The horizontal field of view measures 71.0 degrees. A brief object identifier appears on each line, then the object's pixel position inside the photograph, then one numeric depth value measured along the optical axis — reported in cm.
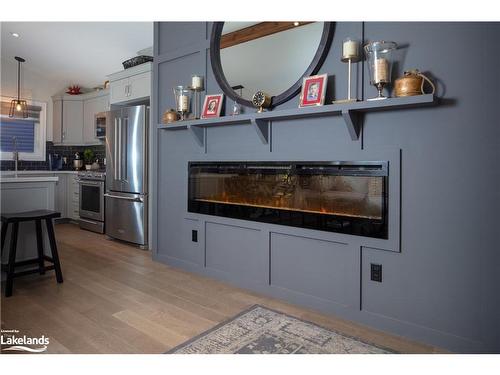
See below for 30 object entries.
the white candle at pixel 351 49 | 225
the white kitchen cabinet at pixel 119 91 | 472
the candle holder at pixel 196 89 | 323
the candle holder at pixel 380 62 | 210
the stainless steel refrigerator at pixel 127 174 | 432
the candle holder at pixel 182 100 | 332
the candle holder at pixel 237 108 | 297
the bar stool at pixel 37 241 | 276
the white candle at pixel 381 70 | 210
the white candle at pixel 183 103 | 332
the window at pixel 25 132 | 588
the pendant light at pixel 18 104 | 592
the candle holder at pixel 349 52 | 225
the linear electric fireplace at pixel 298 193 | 228
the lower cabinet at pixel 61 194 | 598
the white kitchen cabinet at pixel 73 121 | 621
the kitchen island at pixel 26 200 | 306
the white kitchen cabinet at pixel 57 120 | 628
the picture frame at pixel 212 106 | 309
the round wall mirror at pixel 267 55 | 255
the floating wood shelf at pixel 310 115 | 202
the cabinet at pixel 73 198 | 582
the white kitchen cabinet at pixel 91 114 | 582
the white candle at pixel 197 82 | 323
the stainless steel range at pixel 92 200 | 516
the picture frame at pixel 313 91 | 242
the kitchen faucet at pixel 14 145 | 590
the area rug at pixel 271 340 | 195
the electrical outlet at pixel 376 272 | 223
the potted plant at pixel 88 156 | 624
